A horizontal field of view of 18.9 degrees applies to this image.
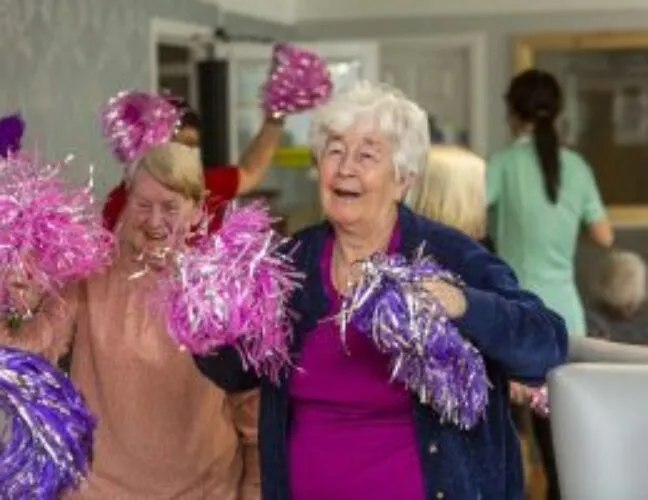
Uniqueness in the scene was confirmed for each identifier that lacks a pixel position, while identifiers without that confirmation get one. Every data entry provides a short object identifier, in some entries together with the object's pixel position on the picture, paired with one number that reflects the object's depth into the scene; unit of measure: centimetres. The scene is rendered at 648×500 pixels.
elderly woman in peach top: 303
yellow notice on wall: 840
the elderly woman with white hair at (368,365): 277
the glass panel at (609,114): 930
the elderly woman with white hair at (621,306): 582
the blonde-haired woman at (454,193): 351
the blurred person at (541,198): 572
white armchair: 270
